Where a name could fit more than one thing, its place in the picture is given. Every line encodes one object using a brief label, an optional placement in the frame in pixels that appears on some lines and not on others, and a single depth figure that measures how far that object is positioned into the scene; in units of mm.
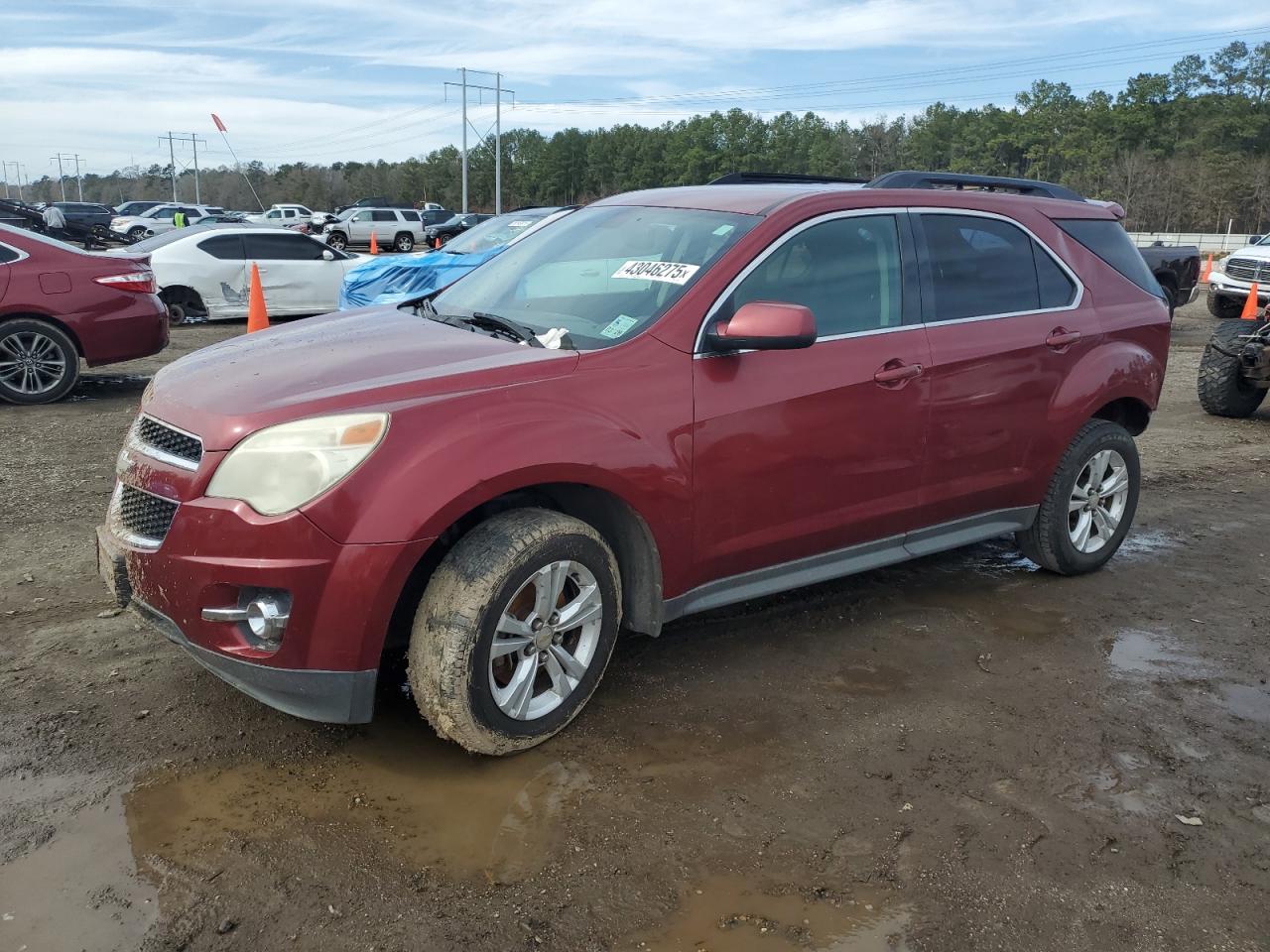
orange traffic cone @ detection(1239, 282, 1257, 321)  15115
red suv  2963
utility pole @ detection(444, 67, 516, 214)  71225
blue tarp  9945
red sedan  8516
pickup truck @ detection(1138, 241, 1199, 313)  14633
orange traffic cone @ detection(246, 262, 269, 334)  10797
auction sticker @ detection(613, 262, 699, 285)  3738
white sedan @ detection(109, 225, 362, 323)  14367
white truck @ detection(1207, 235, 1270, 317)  16797
